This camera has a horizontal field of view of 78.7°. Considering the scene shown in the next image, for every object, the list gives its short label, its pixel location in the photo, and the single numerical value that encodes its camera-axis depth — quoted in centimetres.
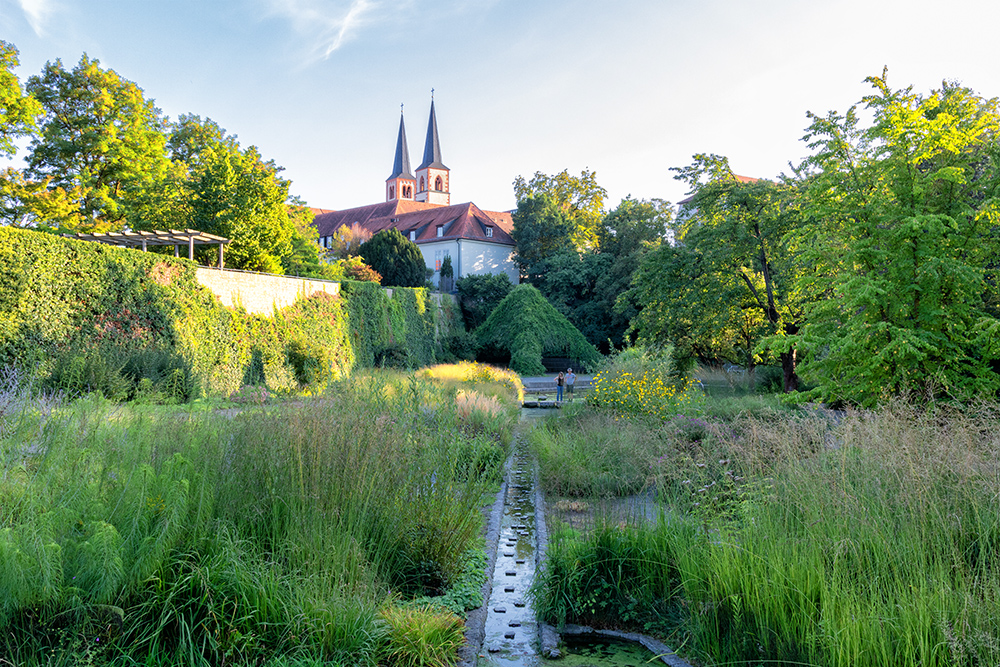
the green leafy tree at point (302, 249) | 2655
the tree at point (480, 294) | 3416
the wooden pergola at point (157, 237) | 1530
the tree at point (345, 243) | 3828
